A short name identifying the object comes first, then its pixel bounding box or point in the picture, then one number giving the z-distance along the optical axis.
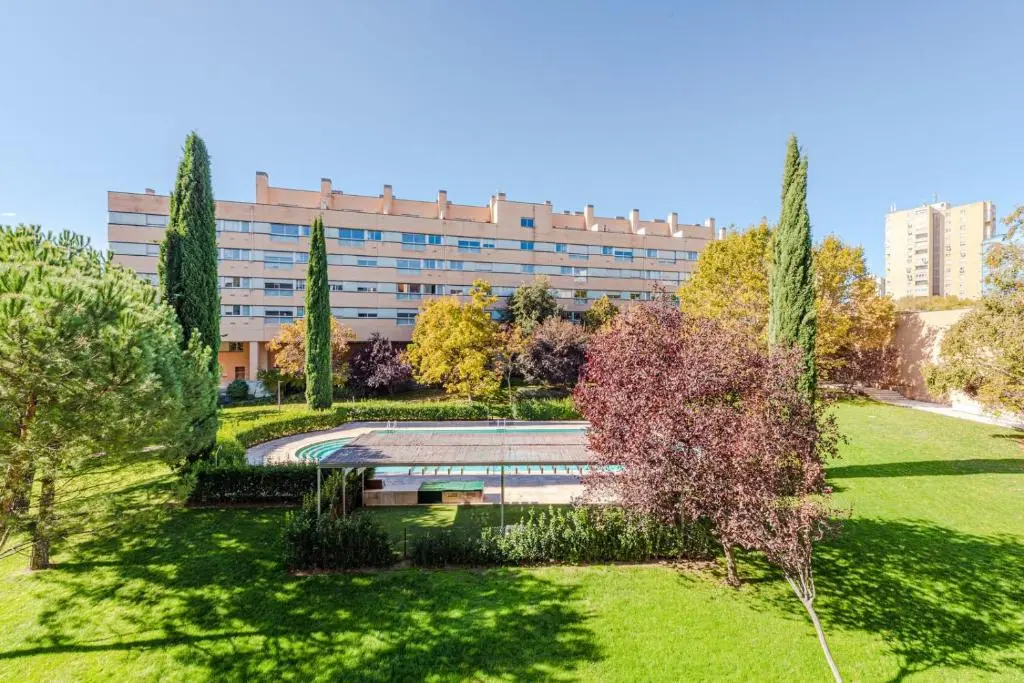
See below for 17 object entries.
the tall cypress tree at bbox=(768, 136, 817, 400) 13.22
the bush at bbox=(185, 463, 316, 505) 12.07
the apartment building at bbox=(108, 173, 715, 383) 35.78
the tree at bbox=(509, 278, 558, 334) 35.54
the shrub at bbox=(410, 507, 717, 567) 9.16
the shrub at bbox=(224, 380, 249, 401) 31.73
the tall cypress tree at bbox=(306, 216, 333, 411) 23.27
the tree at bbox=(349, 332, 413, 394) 30.36
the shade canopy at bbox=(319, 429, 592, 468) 10.10
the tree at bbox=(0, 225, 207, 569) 5.57
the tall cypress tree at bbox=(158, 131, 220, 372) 13.23
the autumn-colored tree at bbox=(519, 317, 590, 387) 29.91
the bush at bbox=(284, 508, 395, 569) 8.95
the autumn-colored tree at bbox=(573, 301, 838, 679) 6.81
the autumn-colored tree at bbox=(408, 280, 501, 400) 26.52
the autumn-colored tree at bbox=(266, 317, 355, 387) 29.14
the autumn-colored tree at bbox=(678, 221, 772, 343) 25.36
